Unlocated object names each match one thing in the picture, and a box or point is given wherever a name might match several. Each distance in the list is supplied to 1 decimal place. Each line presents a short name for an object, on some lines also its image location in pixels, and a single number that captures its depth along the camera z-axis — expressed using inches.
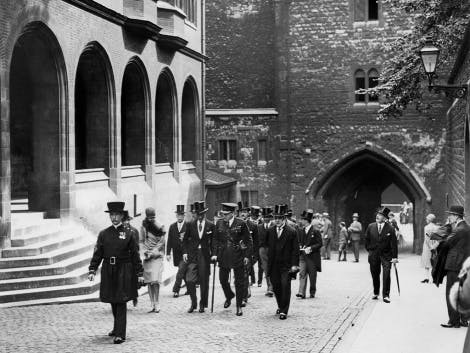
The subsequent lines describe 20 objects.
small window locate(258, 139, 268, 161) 1293.1
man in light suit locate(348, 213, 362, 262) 1029.2
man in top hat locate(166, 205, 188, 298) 512.8
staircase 500.1
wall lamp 528.7
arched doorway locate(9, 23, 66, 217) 640.4
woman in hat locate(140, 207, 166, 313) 482.0
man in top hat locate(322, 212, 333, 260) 1010.1
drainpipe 1073.5
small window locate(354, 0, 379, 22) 1235.9
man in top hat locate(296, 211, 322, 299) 572.1
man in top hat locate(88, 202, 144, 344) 383.2
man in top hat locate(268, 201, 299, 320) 468.1
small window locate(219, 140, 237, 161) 1305.4
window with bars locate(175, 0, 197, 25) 1008.8
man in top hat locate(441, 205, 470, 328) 411.5
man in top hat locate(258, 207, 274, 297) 589.0
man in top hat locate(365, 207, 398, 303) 540.4
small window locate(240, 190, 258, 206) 1294.3
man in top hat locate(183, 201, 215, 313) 491.6
